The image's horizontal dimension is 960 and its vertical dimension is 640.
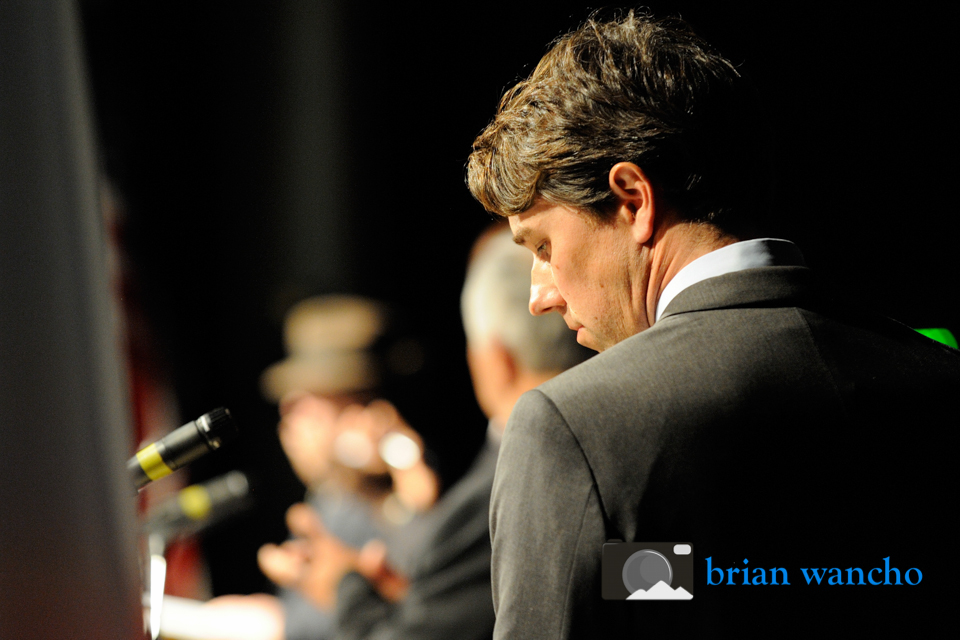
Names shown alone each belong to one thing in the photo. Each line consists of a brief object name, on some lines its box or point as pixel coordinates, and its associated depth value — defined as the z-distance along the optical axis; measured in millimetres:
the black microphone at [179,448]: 3269
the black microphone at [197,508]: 3623
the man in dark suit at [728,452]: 3145
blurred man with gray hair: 3840
